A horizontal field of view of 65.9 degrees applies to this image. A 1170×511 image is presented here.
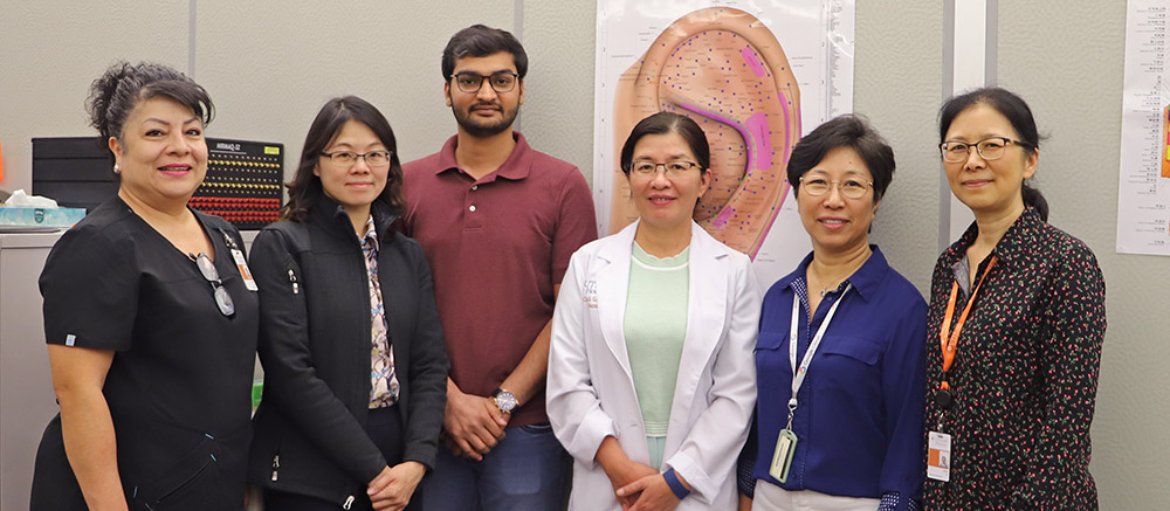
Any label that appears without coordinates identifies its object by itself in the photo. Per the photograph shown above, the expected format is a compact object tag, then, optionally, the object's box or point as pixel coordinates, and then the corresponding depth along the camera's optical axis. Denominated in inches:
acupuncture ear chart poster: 92.3
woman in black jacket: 75.5
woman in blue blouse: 74.7
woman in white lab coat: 80.1
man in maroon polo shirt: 89.9
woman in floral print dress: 64.1
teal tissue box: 91.0
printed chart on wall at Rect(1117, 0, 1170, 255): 79.7
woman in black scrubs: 65.0
